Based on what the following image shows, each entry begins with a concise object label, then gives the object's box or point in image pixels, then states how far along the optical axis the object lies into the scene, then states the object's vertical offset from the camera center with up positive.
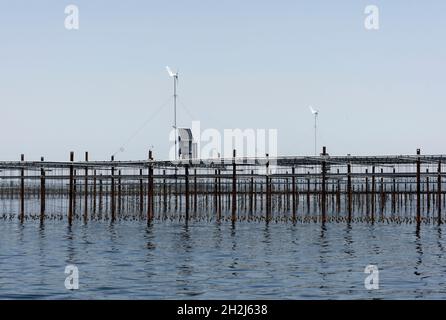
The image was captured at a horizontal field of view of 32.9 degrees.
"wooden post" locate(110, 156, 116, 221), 70.06 -4.57
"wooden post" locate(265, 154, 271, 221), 62.64 -2.56
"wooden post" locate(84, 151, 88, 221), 69.01 -1.59
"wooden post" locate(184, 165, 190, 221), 62.80 -2.08
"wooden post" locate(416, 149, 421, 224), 56.92 -2.39
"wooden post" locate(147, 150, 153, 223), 61.56 -3.00
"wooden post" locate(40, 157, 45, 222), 60.99 -2.96
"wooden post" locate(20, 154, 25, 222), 64.58 -3.72
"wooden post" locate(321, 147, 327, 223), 60.55 -2.17
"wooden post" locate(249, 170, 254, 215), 81.83 -4.87
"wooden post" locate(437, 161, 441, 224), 61.78 -3.57
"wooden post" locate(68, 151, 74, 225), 61.76 -2.51
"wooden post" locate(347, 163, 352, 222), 61.65 -2.50
